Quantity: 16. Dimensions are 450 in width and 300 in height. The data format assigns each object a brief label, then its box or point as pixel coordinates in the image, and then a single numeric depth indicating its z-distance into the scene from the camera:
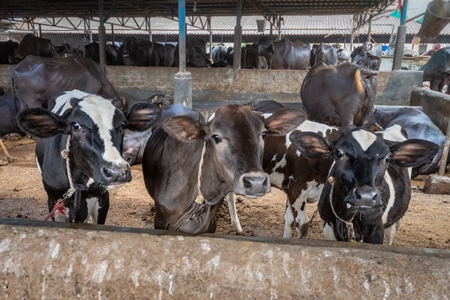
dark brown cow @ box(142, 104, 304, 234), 2.11
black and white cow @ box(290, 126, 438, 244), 2.33
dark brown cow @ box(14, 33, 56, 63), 12.39
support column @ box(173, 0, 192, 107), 6.74
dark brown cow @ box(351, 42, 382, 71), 11.70
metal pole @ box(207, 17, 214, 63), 18.28
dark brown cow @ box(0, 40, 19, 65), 13.59
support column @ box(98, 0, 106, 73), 9.88
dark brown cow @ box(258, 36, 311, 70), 13.79
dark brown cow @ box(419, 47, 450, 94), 13.14
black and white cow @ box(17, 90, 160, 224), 2.31
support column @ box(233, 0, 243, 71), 9.37
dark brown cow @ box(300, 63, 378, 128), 6.00
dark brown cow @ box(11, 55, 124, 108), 7.37
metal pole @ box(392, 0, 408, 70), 8.45
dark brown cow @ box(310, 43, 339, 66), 12.98
